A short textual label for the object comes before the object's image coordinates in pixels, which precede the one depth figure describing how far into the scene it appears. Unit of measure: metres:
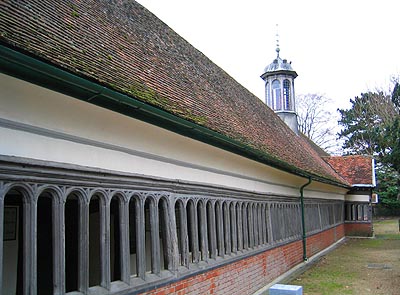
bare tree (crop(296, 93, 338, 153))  45.59
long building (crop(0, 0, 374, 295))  4.02
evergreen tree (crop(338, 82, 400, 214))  28.33
